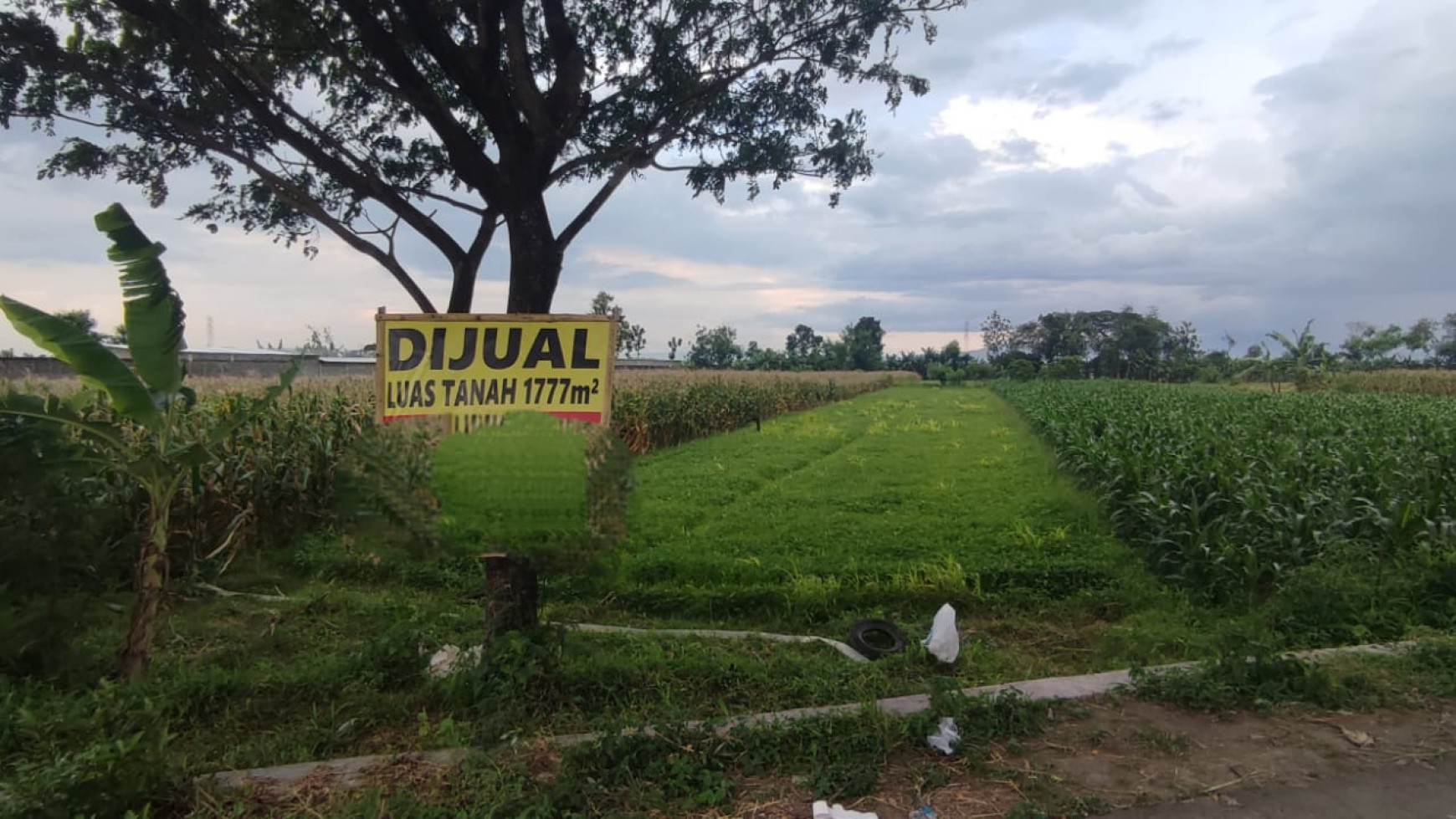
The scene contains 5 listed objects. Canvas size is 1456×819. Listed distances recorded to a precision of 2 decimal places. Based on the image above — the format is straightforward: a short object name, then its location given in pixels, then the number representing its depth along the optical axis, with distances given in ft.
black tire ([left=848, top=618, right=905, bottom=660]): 13.94
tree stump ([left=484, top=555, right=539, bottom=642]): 11.98
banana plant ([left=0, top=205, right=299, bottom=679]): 10.62
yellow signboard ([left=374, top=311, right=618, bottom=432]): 10.59
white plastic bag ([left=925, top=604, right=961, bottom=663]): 13.29
